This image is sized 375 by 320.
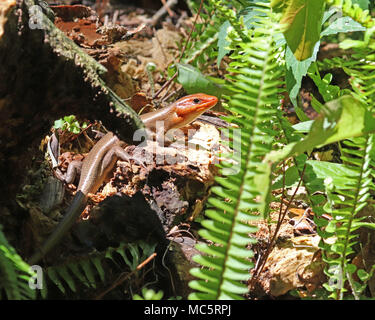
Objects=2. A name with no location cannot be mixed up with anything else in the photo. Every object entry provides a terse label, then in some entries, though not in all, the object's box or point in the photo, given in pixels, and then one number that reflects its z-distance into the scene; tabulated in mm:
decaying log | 1821
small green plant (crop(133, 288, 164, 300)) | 1438
